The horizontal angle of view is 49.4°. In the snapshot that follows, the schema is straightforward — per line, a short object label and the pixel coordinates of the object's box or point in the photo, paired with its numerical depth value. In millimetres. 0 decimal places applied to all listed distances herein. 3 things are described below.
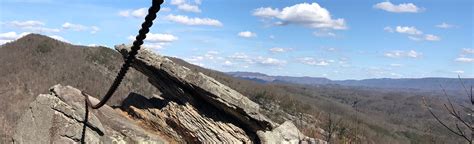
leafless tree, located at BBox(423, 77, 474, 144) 4632
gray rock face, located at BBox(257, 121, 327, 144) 15188
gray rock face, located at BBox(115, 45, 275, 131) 15625
